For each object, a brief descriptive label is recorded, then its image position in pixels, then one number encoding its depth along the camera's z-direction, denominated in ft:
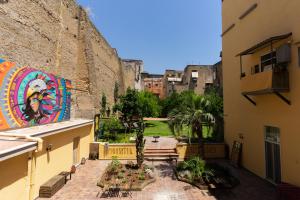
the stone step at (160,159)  52.70
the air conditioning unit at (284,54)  30.91
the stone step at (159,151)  55.82
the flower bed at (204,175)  35.29
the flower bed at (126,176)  35.24
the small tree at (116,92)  121.02
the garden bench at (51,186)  30.63
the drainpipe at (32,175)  28.45
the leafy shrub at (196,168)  37.91
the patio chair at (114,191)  32.16
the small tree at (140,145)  44.11
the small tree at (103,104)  89.91
